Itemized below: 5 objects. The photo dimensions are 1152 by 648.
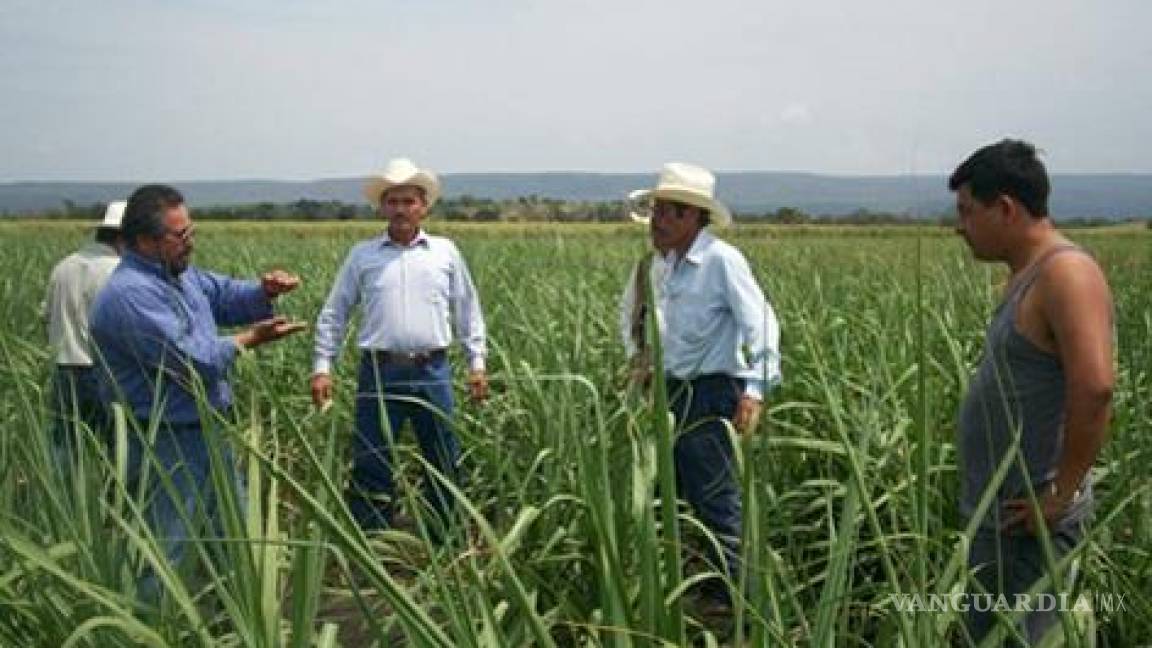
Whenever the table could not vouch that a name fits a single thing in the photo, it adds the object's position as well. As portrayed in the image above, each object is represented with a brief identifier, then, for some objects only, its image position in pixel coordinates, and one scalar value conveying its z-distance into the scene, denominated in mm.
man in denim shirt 2857
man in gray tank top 1895
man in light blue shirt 3297
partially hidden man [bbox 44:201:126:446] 3930
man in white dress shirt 4020
